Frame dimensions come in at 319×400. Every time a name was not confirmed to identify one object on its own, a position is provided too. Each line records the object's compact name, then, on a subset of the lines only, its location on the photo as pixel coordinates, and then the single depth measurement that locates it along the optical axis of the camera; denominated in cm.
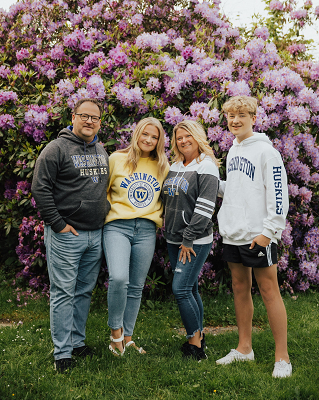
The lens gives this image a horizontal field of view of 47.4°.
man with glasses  278
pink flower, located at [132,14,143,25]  539
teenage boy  272
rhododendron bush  433
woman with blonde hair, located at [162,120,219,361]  296
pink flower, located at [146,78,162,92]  429
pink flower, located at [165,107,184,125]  418
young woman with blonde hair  300
